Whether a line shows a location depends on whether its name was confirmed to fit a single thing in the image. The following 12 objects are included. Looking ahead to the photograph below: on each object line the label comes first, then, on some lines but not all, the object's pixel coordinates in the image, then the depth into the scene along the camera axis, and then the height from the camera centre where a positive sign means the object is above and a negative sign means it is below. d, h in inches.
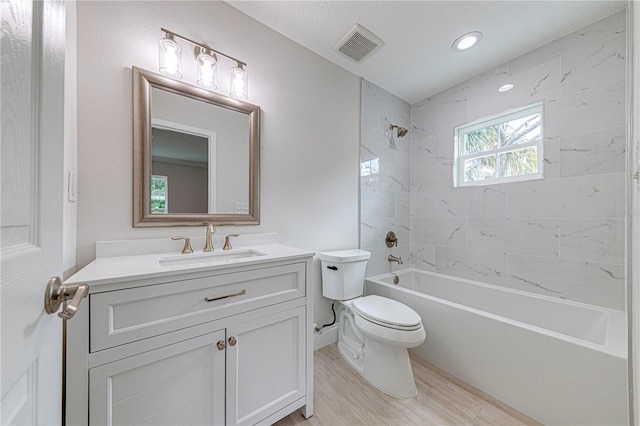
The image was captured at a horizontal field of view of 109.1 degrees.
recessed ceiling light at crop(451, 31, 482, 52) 65.6 +51.2
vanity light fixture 47.8 +33.5
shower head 93.4 +34.2
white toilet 55.1 -29.2
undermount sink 43.7 -9.6
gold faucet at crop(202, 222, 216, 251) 50.7 -6.3
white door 12.3 +0.6
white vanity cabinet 28.7 -20.8
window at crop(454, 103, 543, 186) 73.5 +23.2
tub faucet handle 93.7 -11.0
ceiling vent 64.2 +50.4
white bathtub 43.1 -31.7
